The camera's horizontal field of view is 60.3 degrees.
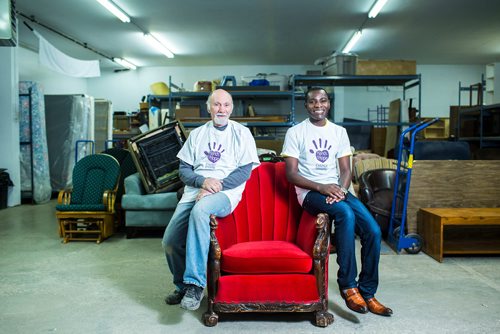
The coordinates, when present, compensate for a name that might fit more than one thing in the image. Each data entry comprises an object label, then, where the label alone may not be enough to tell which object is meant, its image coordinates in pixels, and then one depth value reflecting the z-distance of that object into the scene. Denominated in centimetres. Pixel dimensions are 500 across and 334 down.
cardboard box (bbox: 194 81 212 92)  868
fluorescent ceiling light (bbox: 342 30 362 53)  1075
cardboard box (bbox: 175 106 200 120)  851
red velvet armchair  258
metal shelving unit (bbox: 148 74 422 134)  794
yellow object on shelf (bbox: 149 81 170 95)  1098
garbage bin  786
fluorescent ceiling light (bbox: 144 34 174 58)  1090
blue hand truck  412
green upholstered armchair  511
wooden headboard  460
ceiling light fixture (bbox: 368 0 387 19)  831
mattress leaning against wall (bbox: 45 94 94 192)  935
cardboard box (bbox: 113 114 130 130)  1388
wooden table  409
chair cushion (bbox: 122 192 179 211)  506
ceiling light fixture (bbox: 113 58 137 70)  1375
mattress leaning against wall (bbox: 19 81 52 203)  849
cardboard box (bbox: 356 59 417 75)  813
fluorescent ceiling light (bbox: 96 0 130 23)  833
